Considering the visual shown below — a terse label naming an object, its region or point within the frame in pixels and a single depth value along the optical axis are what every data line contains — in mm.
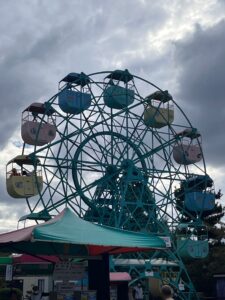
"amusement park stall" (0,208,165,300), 7578
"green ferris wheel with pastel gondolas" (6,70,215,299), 18523
